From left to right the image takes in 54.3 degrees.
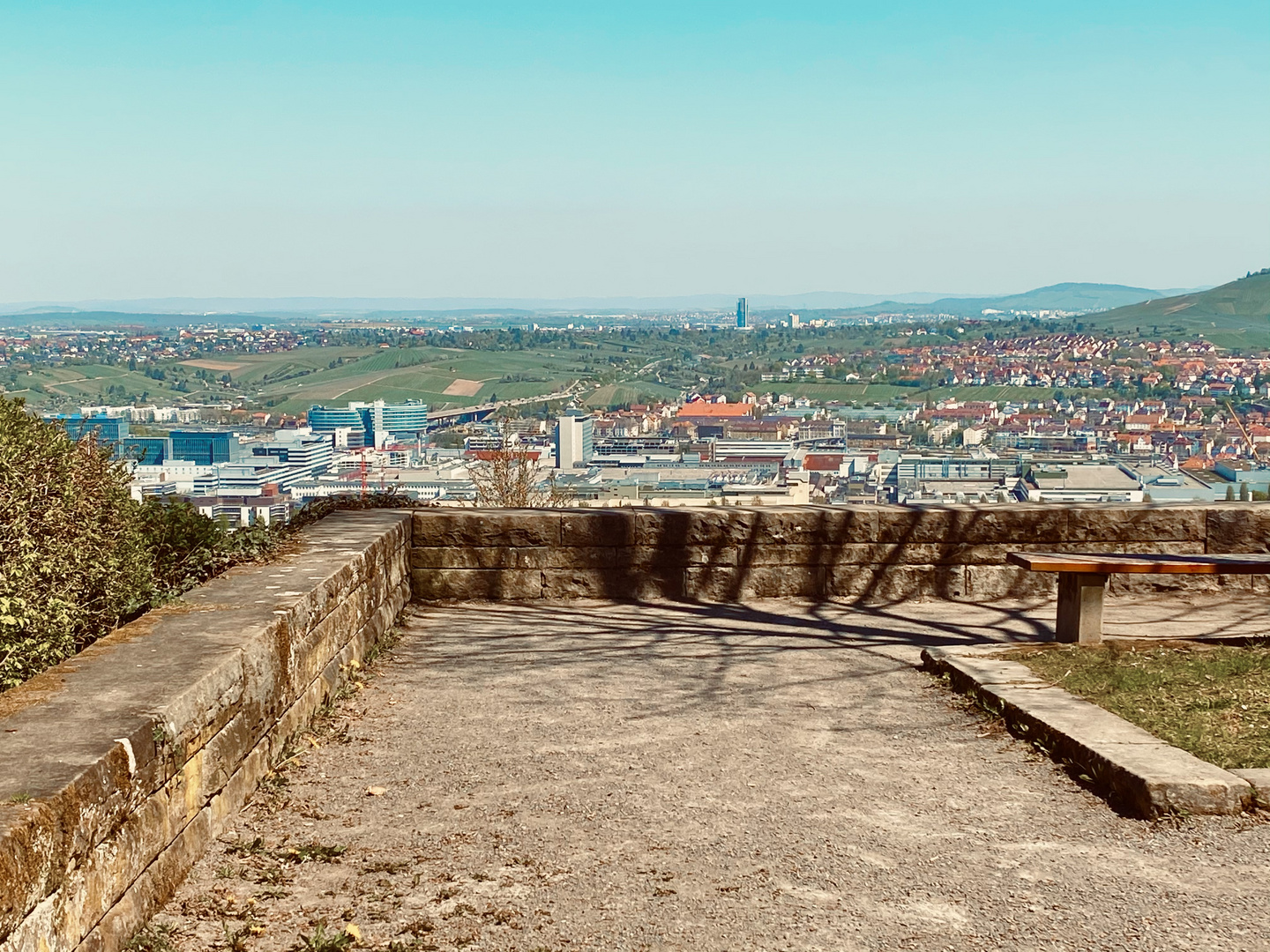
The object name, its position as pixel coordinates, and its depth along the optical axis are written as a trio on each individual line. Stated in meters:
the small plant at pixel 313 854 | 3.76
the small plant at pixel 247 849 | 3.77
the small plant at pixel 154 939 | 3.04
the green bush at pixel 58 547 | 3.88
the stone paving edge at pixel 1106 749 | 4.07
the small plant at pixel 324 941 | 3.10
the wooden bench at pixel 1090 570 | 6.38
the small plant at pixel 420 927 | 3.23
